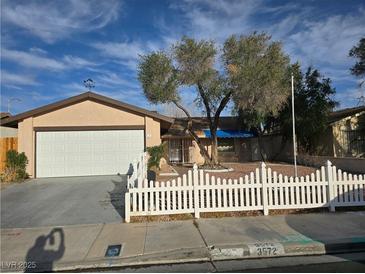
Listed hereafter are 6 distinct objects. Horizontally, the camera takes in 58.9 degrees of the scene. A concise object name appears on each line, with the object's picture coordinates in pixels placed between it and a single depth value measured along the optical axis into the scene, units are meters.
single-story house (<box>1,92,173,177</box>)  17.59
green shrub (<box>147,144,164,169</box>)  17.14
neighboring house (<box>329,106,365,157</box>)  20.52
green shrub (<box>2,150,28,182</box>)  15.81
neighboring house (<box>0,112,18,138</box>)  26.52
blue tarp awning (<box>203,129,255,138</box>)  25.70
